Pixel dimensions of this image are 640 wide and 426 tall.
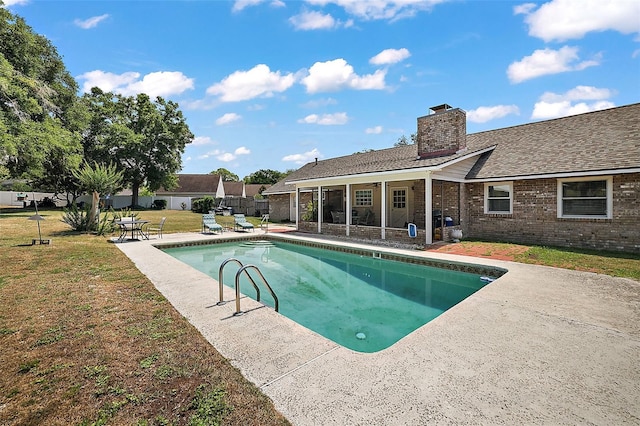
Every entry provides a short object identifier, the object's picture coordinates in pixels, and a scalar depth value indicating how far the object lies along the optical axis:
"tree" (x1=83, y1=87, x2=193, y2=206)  33.91
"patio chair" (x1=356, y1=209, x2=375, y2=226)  16.41
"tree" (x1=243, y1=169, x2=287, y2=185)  68.81
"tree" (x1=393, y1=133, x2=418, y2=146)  45.65
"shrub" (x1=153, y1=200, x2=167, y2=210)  39.54
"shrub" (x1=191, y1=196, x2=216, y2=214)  30.92
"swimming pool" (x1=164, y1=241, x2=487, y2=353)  5.52
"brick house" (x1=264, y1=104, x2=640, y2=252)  9.80
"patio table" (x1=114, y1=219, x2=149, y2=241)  12.76
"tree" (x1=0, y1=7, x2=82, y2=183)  17.20
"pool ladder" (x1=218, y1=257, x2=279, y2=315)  4.48
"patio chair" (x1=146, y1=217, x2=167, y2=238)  14.43
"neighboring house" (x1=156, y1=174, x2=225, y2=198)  46.44
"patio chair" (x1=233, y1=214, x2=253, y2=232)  16.17
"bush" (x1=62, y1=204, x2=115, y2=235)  14.48
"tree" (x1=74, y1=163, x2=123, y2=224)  13.88
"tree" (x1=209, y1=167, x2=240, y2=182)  88.93
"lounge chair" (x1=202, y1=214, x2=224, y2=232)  15.58
